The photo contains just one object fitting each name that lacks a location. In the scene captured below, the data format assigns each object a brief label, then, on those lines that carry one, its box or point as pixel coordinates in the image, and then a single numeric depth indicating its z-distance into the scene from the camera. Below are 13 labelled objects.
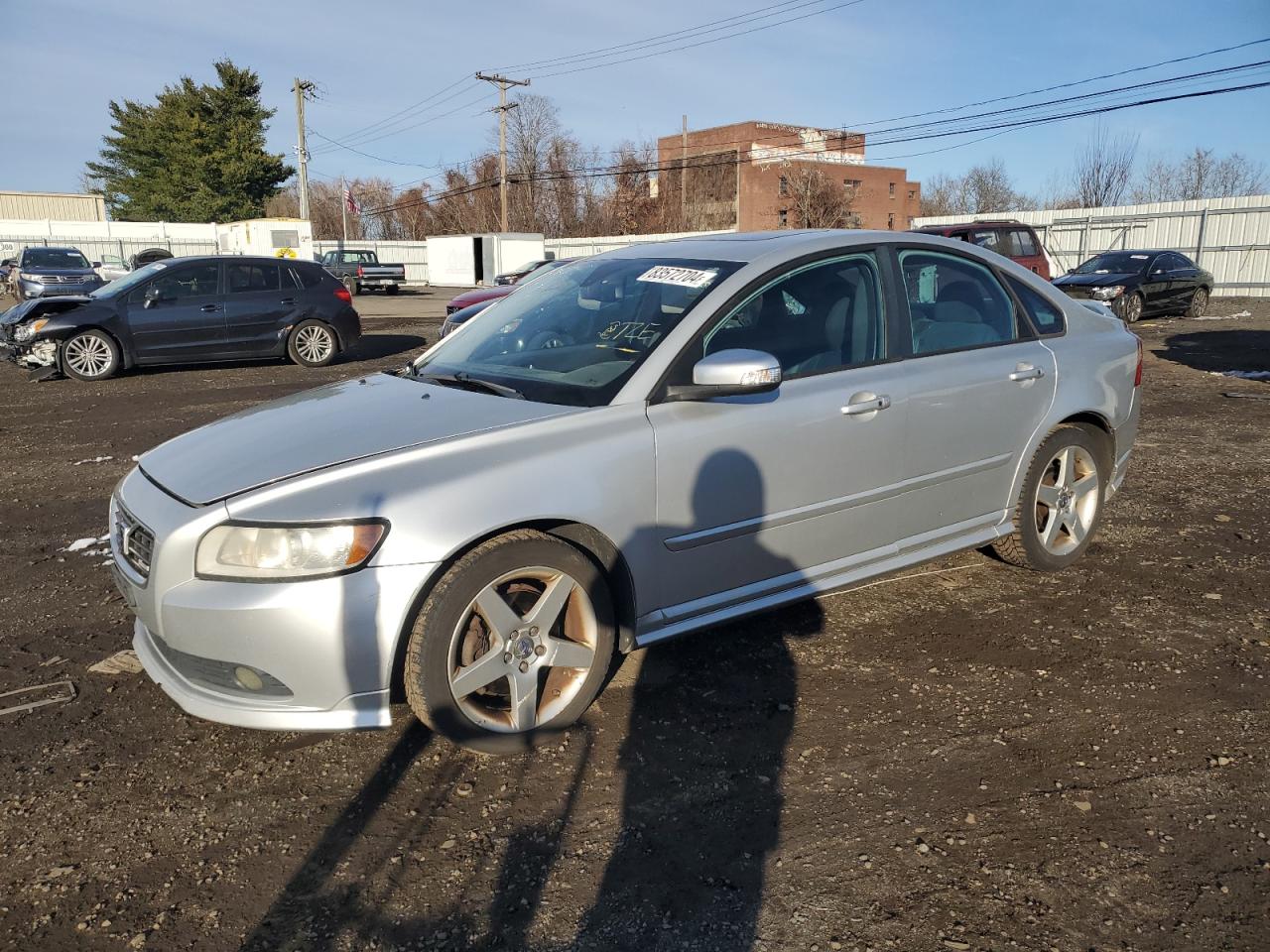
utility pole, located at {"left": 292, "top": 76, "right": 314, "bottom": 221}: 44.44
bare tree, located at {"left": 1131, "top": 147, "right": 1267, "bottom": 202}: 54.53
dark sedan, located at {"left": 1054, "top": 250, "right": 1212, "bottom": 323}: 19.16
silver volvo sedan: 2.75
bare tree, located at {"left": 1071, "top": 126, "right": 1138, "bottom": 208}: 53.91
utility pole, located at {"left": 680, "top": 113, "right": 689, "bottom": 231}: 58.09
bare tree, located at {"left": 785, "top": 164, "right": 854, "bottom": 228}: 52.97
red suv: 16.20
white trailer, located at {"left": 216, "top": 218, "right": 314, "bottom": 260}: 43.59
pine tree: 55.22
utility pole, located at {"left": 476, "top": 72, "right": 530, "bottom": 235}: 44.47
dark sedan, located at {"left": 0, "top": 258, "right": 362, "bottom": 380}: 12.14
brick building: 57.91
